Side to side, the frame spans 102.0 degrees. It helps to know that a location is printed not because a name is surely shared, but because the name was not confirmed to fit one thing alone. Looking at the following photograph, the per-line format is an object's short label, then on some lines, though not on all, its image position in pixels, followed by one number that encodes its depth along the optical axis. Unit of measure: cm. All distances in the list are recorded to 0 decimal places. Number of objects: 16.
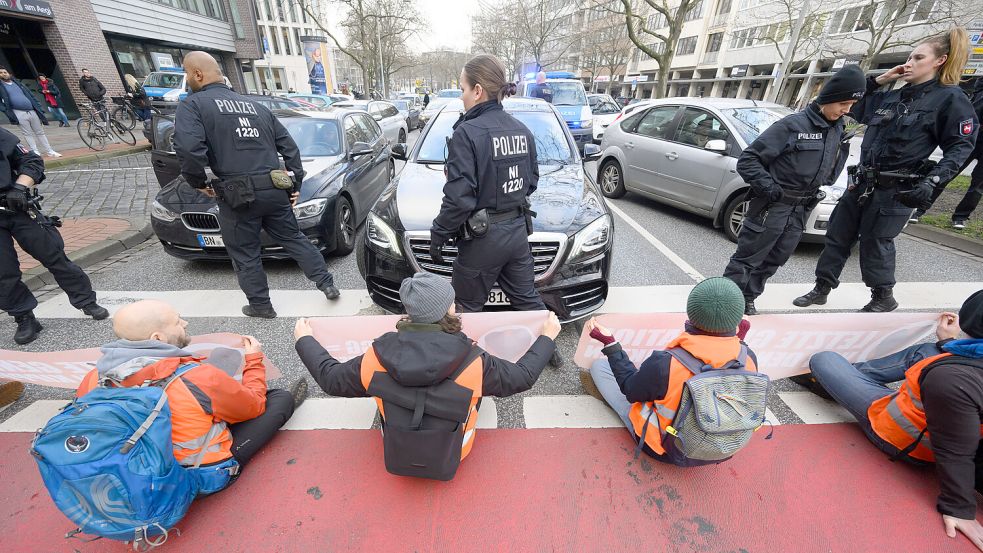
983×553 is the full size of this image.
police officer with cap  292
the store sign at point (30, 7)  1084
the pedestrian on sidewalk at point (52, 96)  1265
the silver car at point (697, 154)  503
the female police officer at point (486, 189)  217
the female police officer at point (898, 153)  288
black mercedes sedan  286
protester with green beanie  166
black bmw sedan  388
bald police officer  284
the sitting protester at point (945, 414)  165
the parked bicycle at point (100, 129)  1036
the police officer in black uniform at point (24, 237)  286
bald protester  156
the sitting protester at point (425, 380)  154
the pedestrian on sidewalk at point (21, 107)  783
